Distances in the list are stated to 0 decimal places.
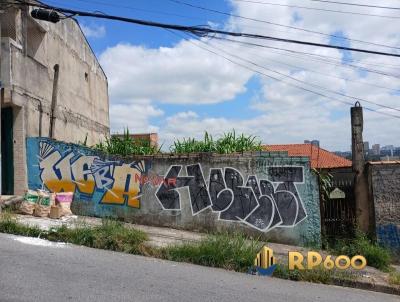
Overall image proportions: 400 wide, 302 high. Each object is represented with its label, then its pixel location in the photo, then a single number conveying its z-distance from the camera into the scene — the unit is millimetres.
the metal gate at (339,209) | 11258
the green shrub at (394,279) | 8594
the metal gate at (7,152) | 13024
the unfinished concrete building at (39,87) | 12945
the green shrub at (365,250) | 9805
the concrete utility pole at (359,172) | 11180
